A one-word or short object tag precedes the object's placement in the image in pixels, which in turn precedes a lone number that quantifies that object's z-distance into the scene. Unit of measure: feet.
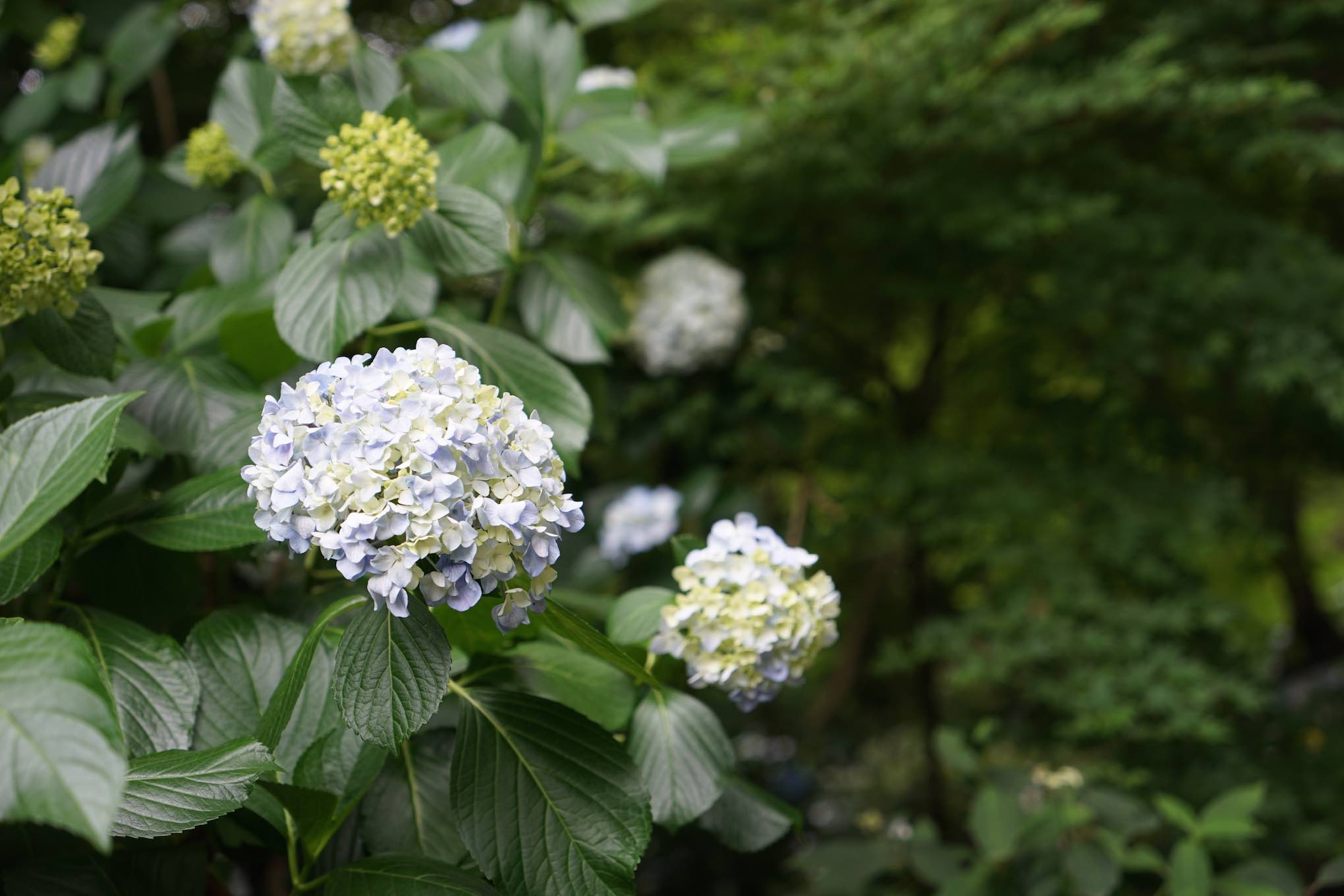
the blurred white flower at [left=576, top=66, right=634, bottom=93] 5.69
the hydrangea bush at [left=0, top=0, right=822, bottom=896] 2.13
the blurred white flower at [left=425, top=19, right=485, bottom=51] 5.13
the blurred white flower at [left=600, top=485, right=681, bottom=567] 5.69
